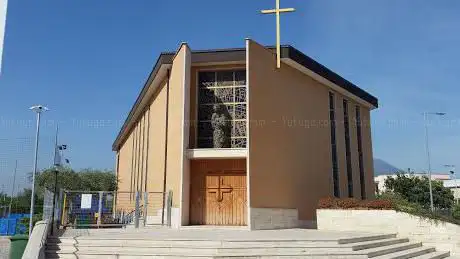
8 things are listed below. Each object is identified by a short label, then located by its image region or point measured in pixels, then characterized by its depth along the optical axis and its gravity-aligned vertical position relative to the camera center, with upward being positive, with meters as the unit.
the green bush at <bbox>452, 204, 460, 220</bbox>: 17.21 -0.61
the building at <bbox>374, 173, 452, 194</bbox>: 89.38 +4.21
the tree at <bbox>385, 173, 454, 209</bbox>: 49.99 +1.22
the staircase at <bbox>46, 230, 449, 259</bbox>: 10.49 -1.23
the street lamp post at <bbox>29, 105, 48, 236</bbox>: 17.11 -0.10
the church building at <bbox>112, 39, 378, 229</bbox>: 16.17 +2.52
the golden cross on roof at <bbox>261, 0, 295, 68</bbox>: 17.16 +7.17
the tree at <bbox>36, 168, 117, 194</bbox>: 41.31 +1.91
